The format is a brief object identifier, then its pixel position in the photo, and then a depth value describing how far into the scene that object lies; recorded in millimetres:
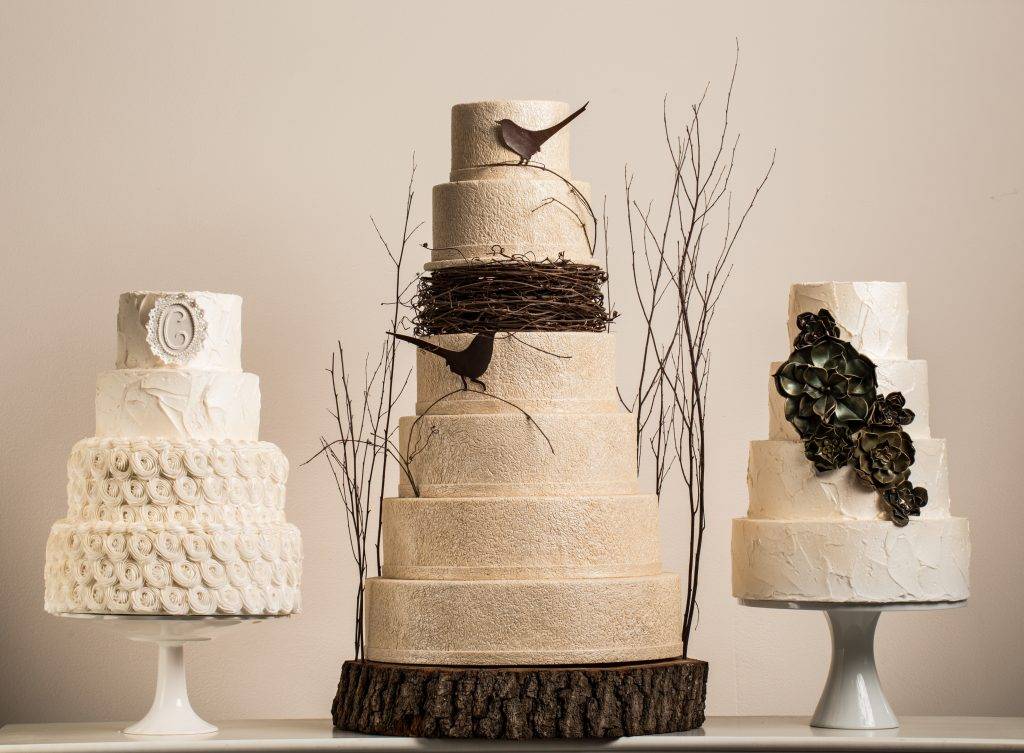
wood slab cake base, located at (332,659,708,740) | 2443
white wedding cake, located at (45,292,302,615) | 2461
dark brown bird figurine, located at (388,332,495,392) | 2588
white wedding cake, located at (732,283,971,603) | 2574
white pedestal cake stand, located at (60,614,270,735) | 2533
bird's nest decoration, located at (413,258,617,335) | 2627
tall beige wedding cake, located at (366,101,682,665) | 2486
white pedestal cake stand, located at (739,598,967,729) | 2674
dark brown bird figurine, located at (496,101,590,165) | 2650
